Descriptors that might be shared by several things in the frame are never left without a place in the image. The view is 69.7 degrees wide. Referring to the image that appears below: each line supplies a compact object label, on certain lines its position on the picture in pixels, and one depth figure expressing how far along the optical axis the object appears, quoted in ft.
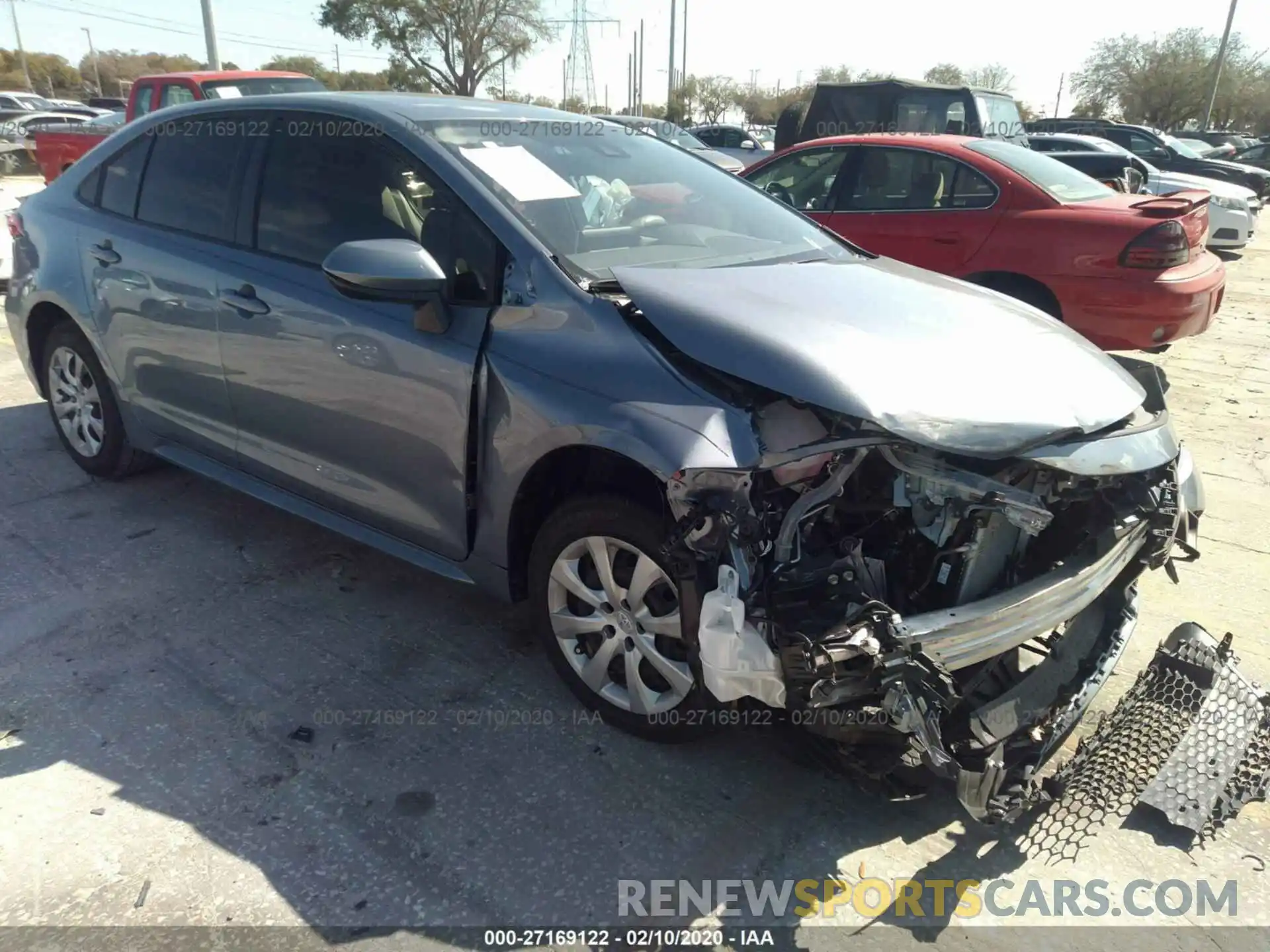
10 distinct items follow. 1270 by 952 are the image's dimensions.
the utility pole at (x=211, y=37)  66.39
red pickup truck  34.30
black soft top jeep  33.76
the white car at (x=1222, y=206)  40.88
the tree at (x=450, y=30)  130.52
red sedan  18.74
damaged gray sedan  7.47
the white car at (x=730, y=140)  67.51
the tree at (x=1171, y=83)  161.99
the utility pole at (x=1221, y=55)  138.31
